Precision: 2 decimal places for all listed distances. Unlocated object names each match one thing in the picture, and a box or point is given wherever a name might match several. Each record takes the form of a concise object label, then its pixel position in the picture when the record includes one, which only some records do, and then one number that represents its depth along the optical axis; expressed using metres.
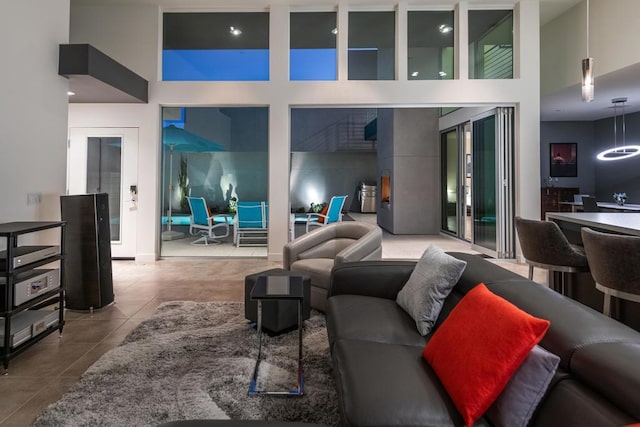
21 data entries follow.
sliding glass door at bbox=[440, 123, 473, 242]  7.73
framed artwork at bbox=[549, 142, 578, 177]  9.23
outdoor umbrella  6.07
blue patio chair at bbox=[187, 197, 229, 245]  6.45
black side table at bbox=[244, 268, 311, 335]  2.81
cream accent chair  3.31
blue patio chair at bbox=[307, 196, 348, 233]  7.29
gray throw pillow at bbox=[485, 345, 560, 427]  1.11
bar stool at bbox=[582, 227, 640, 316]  2.05
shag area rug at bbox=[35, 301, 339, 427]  1.85
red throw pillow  1.16
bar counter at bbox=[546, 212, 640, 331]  2.45
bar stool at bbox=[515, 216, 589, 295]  2.85
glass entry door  5.76
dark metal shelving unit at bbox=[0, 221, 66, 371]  2.35
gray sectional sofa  0.95
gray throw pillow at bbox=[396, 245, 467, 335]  1.98
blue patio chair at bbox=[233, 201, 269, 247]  6.17
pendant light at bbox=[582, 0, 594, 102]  3.60
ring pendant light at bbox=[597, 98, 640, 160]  7.83
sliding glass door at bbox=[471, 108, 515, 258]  5.84
